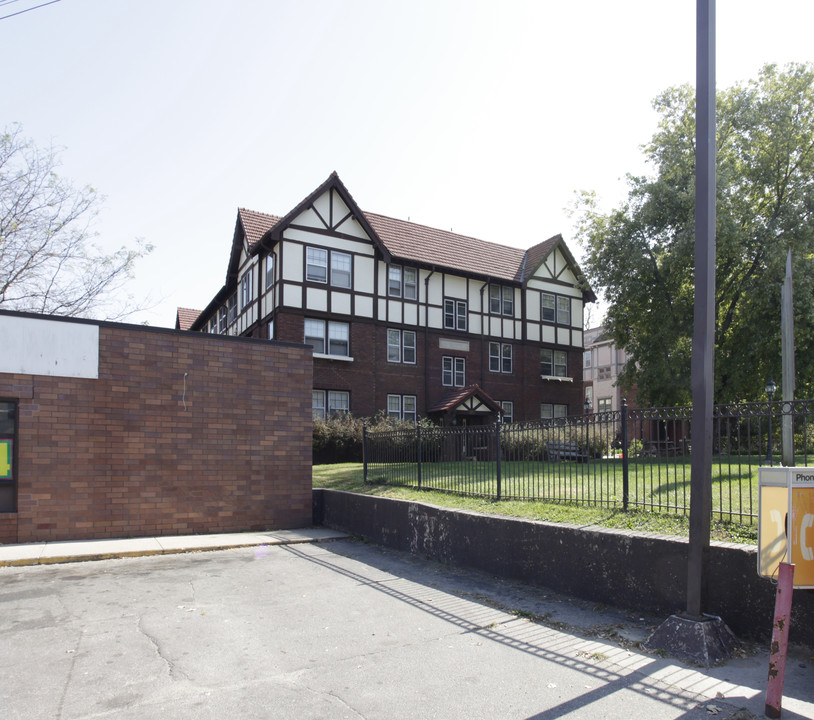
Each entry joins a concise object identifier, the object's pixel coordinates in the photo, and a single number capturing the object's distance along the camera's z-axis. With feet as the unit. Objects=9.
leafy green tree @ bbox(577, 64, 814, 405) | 72.23
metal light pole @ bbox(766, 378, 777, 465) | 31.68
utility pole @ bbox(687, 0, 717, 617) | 18.35
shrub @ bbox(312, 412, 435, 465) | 75.36
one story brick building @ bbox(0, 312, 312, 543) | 35.29
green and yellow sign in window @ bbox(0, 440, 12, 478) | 34.83
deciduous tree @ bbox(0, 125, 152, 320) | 77.15
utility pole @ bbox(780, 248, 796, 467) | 37.91
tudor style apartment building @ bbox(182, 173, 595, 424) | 82.69
